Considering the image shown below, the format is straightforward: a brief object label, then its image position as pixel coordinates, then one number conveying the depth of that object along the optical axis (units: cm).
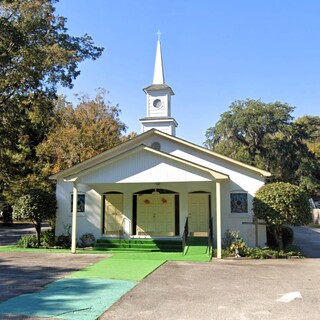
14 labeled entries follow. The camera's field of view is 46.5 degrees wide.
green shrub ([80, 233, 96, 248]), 1823
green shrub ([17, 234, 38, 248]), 1808
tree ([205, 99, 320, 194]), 3897
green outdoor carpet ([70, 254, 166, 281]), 1041
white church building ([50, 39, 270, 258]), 1711
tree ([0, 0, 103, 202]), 1805
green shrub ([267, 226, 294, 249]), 1733
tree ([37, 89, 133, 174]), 2895
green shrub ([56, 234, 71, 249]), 1808
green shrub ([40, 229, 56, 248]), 1819
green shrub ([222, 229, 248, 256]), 1516
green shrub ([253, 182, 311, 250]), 1453
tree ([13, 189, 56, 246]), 1725
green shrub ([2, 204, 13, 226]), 3881
